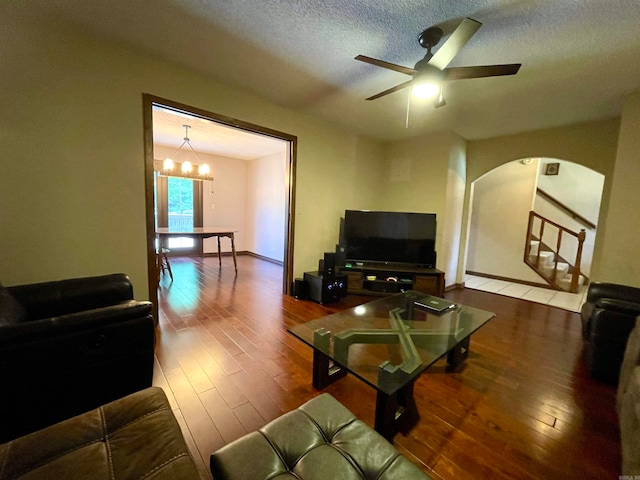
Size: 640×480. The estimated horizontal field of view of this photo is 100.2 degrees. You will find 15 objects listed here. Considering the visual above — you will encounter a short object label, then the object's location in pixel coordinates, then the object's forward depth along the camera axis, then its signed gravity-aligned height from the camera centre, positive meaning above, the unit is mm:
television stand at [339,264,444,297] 3613 -835
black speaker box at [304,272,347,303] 3342 -899
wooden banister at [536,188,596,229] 5011 +326
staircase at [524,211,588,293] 4480 -542
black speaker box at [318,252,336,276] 3430 -612
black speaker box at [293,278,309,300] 3535 -976
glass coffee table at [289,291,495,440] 1335 -797
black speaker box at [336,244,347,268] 3773 -552
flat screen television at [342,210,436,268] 3793 -264
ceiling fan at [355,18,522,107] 1667 +1032
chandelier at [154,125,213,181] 4449 +688
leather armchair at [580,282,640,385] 1825 -753
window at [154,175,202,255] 5754 +63
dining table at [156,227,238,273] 4134 -368
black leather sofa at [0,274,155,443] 1142 -719
